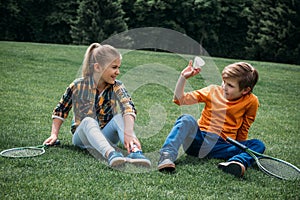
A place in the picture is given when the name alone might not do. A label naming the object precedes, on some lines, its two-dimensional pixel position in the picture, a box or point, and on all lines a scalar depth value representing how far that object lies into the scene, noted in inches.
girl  132.0
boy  133.6
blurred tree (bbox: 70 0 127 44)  961.5
